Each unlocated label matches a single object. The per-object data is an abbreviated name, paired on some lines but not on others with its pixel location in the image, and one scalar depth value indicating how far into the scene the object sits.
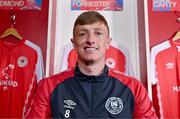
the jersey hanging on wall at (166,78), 1.58
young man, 1.13
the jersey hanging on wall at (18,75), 1.64
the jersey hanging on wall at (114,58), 1.69
